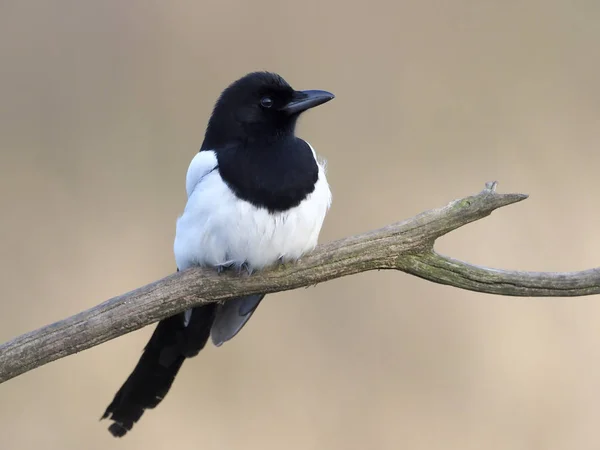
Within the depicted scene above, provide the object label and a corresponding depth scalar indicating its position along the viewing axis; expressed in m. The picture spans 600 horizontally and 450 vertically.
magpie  6.52
